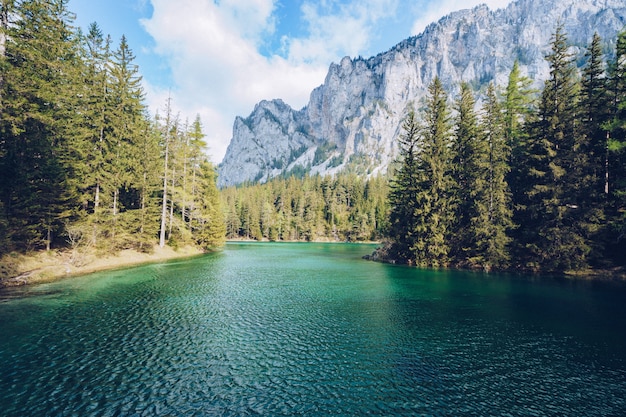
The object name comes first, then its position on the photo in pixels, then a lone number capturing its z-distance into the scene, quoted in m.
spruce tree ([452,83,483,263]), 36.34
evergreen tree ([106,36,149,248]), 32.44
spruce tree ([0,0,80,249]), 19.41
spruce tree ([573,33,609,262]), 28.31
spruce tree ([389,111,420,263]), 38.94
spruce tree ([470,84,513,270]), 32.97
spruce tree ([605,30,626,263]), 26.34
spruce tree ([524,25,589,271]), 29.12
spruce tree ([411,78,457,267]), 36.53
